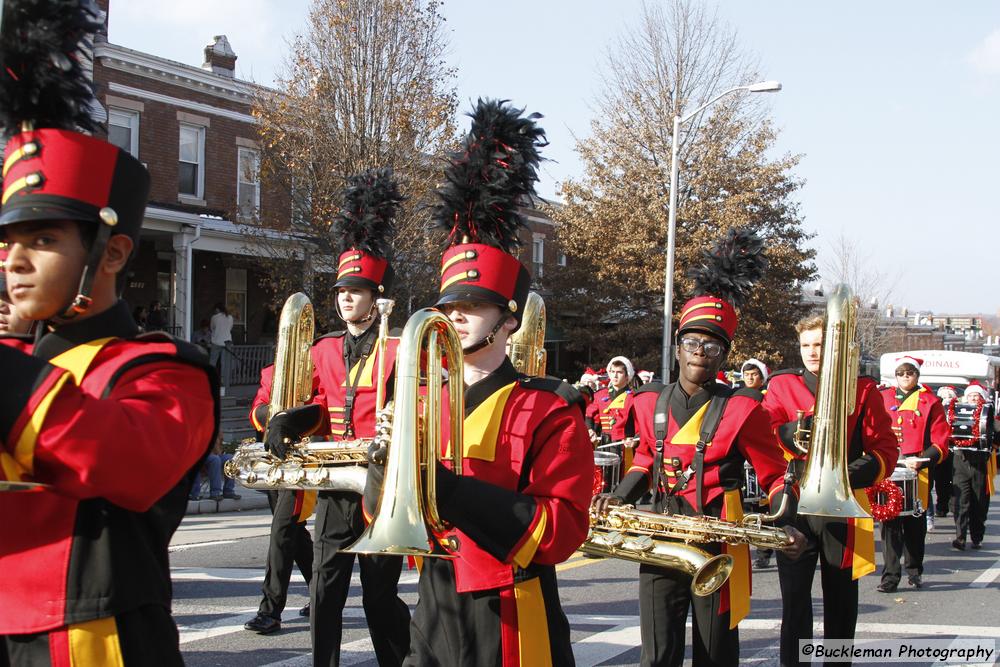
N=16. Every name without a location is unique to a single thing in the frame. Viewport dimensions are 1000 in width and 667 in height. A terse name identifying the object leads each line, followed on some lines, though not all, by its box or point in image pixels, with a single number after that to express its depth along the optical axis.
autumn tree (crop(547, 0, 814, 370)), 31.12
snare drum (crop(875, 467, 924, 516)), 9.16
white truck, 26.86
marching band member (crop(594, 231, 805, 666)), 4.82
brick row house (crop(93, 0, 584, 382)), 21.77
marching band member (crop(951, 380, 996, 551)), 12.13
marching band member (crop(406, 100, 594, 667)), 3.20
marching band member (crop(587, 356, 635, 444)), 14.45
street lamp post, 22.22
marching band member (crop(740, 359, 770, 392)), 12.88
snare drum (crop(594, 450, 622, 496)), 10.36
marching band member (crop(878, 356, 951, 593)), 10.66
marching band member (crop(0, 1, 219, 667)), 2.31
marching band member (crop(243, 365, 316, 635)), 6.68
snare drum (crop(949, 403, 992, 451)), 13.04
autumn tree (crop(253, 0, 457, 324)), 19.44
